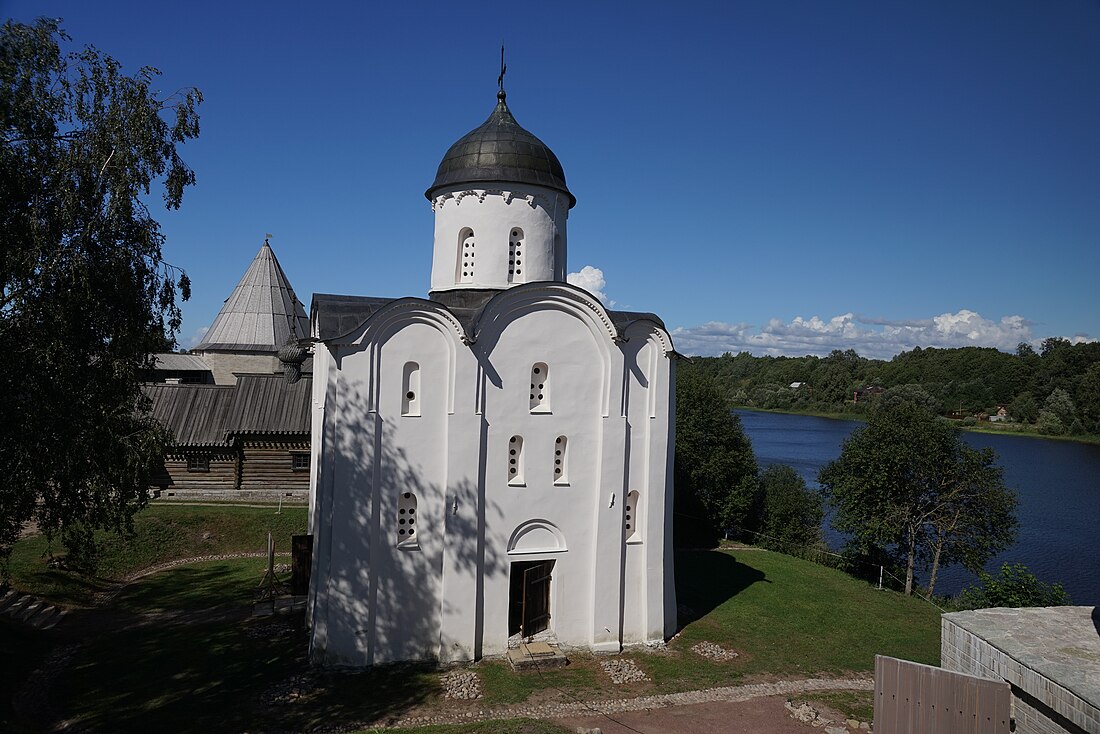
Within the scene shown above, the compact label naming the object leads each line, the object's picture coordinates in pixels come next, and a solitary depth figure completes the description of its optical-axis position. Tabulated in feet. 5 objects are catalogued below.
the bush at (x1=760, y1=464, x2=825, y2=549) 82.84
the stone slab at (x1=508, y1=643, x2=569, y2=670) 36.96
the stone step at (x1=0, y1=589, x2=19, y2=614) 41.57
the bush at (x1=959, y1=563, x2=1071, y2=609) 45.88
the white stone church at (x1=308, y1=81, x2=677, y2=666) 36.73
